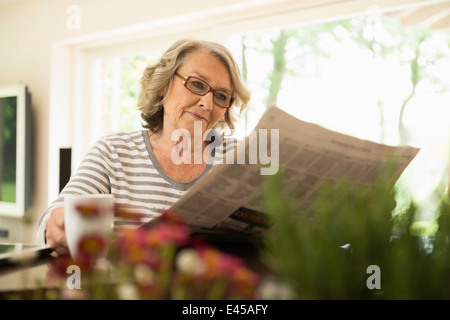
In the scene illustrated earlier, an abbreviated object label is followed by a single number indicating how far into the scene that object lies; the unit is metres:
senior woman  1.42
